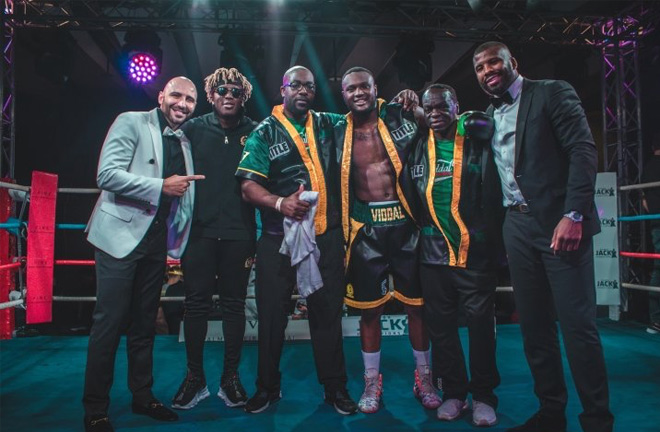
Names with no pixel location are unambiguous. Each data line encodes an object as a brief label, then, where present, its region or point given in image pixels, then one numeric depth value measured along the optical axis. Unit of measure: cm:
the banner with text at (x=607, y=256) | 462
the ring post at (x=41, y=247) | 326
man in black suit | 179
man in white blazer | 205
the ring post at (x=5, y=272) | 383
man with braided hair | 239
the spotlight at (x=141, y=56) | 573
